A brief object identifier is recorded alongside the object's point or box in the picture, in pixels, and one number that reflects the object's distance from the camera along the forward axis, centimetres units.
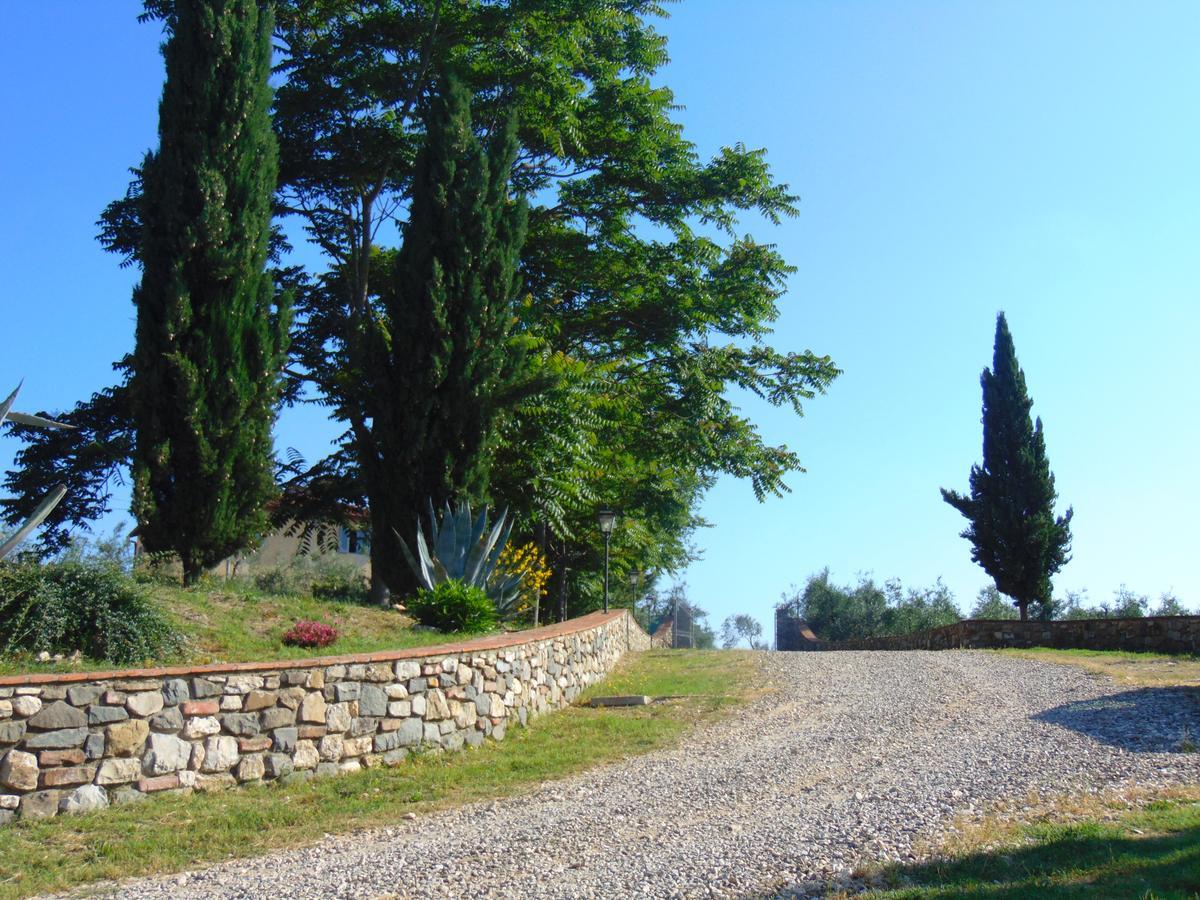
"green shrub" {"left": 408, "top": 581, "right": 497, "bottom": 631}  1277
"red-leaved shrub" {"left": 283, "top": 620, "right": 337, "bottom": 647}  1046
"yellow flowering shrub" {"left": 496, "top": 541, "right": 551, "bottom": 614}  1670
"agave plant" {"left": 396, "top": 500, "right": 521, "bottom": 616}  1433
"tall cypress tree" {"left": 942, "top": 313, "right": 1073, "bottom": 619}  2925
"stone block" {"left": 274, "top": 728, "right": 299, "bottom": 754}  876
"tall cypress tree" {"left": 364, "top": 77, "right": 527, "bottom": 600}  1536
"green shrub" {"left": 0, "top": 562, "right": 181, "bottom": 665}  856
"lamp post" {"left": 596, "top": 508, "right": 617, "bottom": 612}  2067
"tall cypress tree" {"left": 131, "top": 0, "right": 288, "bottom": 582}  1261
